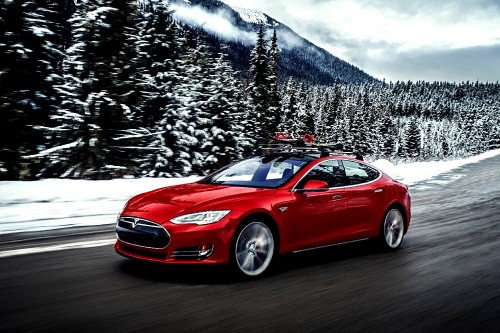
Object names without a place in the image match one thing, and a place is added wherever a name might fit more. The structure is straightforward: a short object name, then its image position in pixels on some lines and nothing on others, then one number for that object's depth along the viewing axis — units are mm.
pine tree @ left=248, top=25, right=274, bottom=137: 46406
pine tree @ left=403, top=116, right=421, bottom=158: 104312
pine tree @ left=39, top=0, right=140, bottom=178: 21625
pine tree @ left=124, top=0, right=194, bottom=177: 27922
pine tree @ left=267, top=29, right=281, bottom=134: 47469
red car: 5195
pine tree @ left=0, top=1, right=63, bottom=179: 19047
